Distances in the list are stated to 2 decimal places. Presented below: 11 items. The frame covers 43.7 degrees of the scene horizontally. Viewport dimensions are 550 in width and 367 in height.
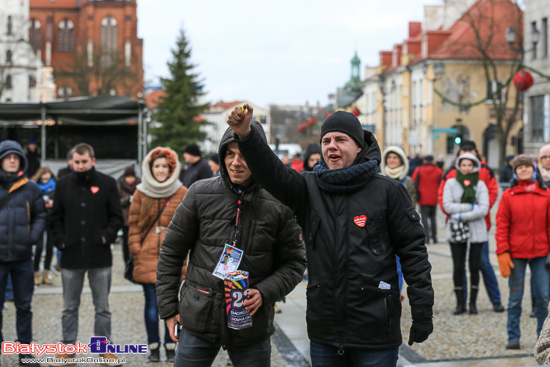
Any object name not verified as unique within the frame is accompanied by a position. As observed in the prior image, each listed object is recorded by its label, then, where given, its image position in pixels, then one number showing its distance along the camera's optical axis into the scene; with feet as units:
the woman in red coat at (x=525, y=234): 23.88
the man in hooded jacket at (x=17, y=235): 22.26
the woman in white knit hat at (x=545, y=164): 26.86
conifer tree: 151.74
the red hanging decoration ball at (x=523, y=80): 58.13
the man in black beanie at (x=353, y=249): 11.95
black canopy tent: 52.11
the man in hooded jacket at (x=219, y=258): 13.62
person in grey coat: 28.99
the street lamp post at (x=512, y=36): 78.79
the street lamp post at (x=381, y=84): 120.82
